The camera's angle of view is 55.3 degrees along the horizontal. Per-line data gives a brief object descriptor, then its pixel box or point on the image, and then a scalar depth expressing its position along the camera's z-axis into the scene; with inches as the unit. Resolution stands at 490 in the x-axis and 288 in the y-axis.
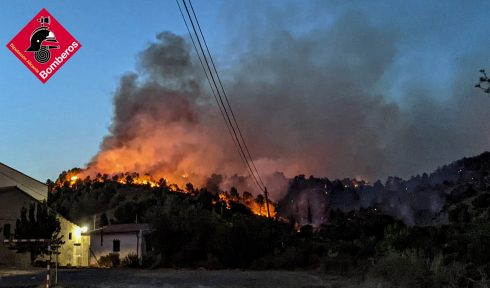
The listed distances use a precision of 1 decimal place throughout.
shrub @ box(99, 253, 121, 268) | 1686.8
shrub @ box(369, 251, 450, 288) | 580.1
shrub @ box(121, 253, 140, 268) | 1520.7
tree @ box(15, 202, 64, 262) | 1312.7
